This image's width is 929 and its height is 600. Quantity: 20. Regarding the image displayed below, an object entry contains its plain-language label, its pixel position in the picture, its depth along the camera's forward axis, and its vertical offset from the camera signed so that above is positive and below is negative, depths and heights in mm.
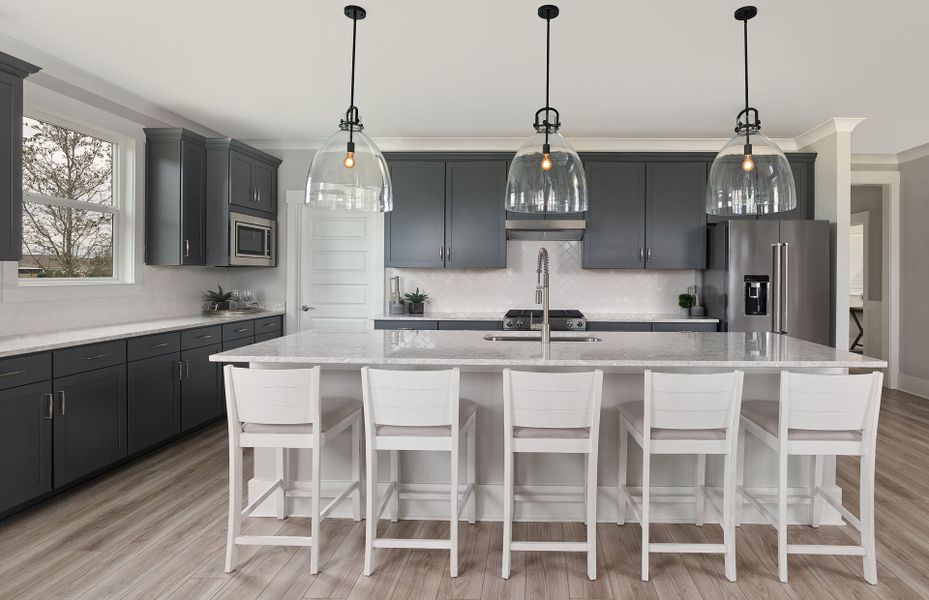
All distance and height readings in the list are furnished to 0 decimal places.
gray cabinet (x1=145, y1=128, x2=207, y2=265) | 4539 +832
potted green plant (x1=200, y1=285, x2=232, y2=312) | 5164 -31
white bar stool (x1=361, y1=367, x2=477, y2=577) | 2262 -488
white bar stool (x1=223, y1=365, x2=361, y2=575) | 2275 -502
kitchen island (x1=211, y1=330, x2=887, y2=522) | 2725 -773
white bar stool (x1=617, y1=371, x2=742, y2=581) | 2232 -486
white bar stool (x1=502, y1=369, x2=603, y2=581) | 2236 -479
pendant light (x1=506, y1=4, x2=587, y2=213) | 2529 +565
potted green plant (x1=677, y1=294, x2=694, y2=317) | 5268 -16
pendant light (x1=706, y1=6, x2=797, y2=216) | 2562 +591
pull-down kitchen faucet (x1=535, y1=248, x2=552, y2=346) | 2955 +44
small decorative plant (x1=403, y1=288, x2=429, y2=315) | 5363 -27
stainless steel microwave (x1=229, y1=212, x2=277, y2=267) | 4945 +534
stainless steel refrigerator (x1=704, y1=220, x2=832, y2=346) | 4652 +207
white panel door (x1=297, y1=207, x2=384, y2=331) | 5668 +272
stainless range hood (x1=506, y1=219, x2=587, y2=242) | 5074 +664
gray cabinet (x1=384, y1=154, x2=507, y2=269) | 5230 +813
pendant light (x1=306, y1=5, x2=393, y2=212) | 2498 +575
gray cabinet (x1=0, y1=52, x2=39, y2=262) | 2900 +753
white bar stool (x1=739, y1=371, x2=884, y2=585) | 2246 -505
